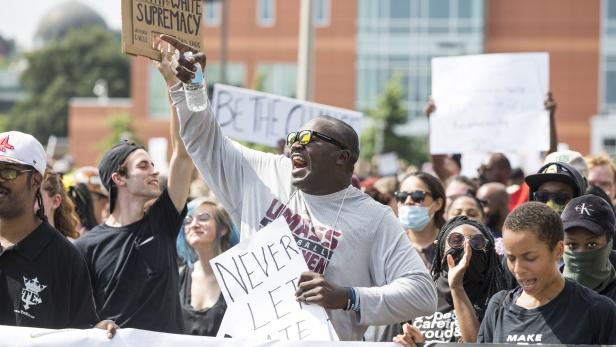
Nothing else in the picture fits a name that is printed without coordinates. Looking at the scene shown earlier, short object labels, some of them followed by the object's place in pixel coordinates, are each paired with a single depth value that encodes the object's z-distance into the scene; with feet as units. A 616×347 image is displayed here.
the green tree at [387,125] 158.81
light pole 41.57
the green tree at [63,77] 284.20
